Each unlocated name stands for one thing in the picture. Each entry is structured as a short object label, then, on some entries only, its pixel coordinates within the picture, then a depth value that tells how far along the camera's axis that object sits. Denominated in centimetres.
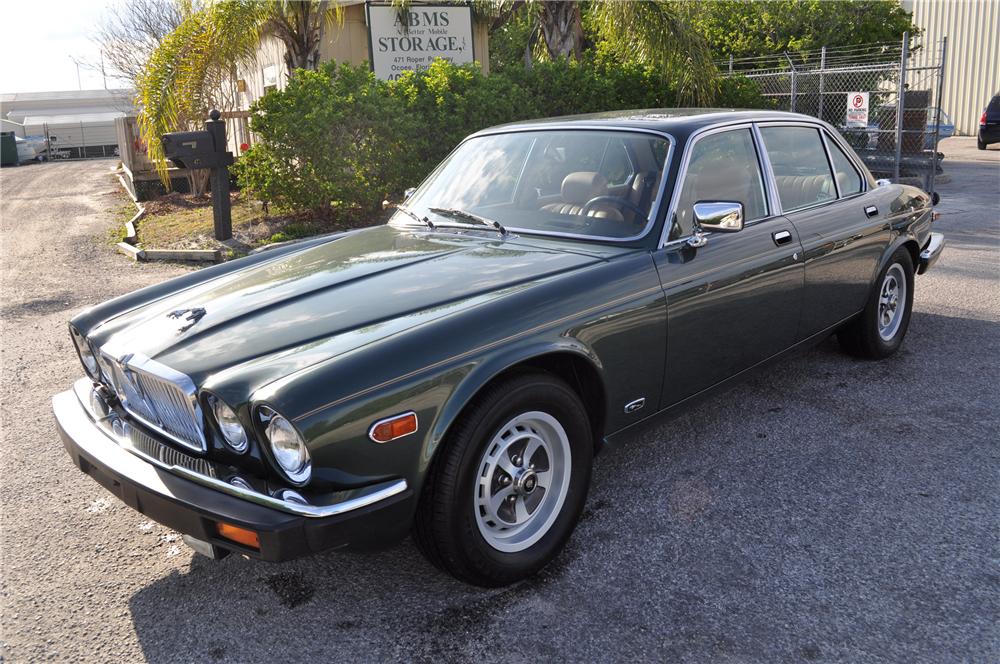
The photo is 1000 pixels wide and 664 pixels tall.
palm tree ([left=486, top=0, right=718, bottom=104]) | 1265
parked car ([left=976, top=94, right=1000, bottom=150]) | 2055
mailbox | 1006
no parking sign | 1325
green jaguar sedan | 252
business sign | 1335
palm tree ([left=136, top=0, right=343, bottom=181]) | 1177
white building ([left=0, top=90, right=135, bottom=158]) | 3734
